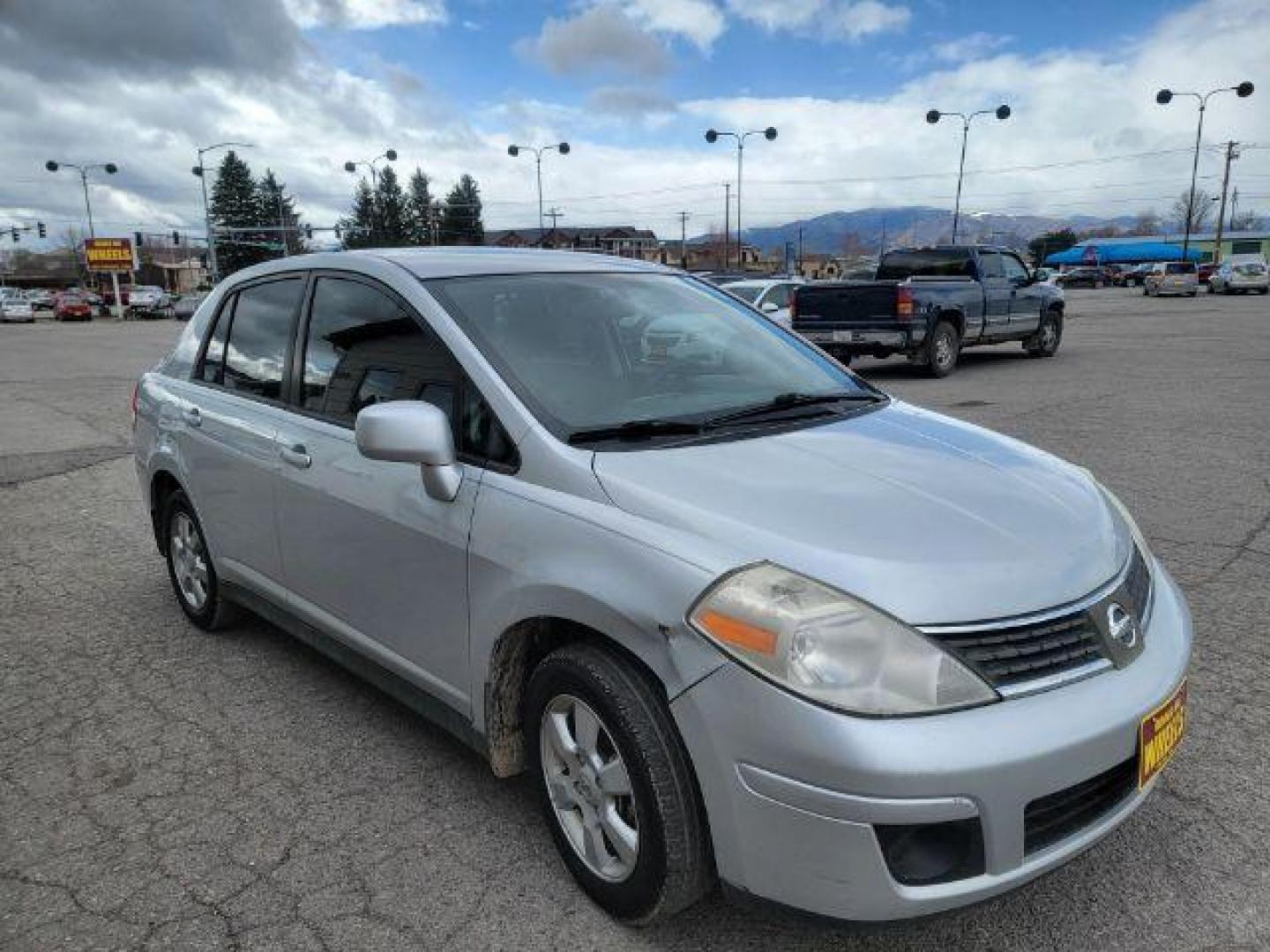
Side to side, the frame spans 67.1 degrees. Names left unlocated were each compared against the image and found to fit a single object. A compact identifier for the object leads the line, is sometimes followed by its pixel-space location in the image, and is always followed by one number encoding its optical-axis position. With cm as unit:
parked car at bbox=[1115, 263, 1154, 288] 6444
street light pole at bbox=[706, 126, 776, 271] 3553
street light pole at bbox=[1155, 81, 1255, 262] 3359
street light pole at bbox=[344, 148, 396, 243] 10012
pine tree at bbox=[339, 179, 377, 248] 9706
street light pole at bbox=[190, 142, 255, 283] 5153
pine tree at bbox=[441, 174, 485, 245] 9706
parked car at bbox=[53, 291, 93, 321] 5375
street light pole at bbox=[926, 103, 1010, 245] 3200
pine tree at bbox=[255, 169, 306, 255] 9856
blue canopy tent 9162
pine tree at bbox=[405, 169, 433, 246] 10331
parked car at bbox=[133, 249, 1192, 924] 195
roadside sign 6394
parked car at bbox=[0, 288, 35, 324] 5297
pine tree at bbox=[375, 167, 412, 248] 9994
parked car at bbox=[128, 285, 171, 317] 6101
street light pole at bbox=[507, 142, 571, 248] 3741
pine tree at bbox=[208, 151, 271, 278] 9988
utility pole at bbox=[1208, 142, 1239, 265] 6055
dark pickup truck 1374
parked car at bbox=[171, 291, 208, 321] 4749
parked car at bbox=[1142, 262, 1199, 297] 4031
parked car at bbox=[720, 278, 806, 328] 1568
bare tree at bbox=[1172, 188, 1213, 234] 10569
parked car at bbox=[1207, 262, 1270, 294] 4122
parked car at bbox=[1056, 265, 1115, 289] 6675
